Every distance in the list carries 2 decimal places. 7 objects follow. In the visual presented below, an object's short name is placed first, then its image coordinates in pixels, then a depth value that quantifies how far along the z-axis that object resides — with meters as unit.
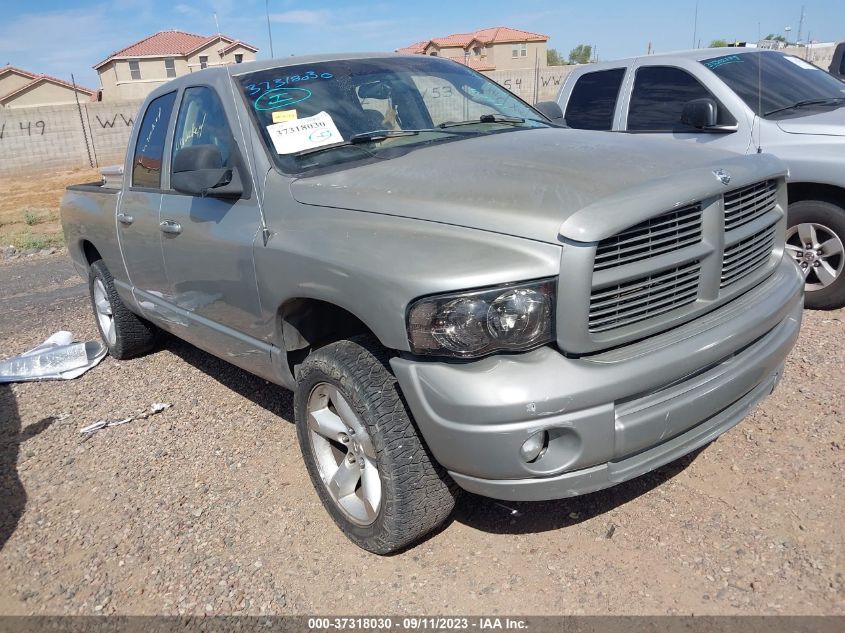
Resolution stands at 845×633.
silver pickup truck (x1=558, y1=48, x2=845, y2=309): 5.03
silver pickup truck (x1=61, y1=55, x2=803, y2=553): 2.28
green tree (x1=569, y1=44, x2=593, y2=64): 77.93
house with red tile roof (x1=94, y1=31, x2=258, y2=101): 51.38
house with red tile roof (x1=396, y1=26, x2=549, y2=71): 60.72
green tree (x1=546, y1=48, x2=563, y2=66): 76.06
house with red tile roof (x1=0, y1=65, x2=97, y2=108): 46.61
